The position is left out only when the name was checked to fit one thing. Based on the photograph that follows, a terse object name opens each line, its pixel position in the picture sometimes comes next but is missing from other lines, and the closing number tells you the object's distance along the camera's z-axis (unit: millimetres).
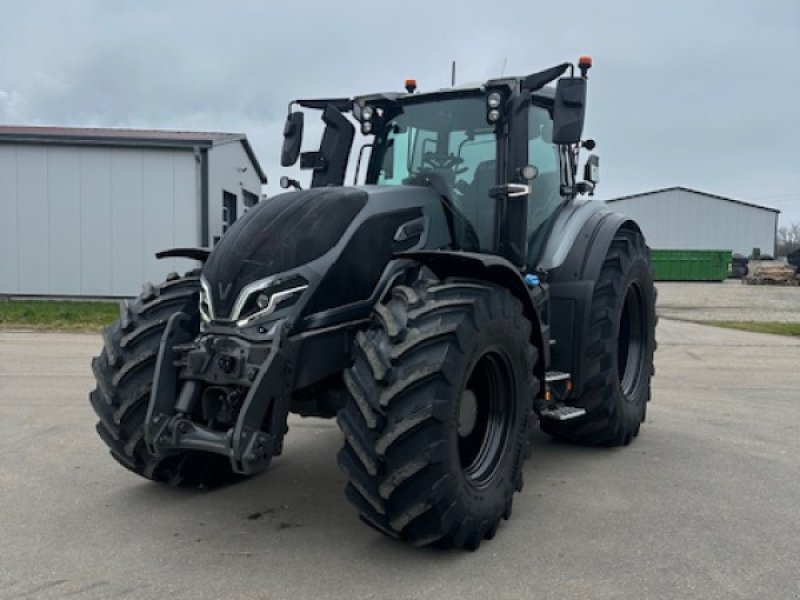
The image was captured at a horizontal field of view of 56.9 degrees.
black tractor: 3385
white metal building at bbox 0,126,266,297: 18328
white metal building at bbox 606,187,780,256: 53812
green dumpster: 38938
